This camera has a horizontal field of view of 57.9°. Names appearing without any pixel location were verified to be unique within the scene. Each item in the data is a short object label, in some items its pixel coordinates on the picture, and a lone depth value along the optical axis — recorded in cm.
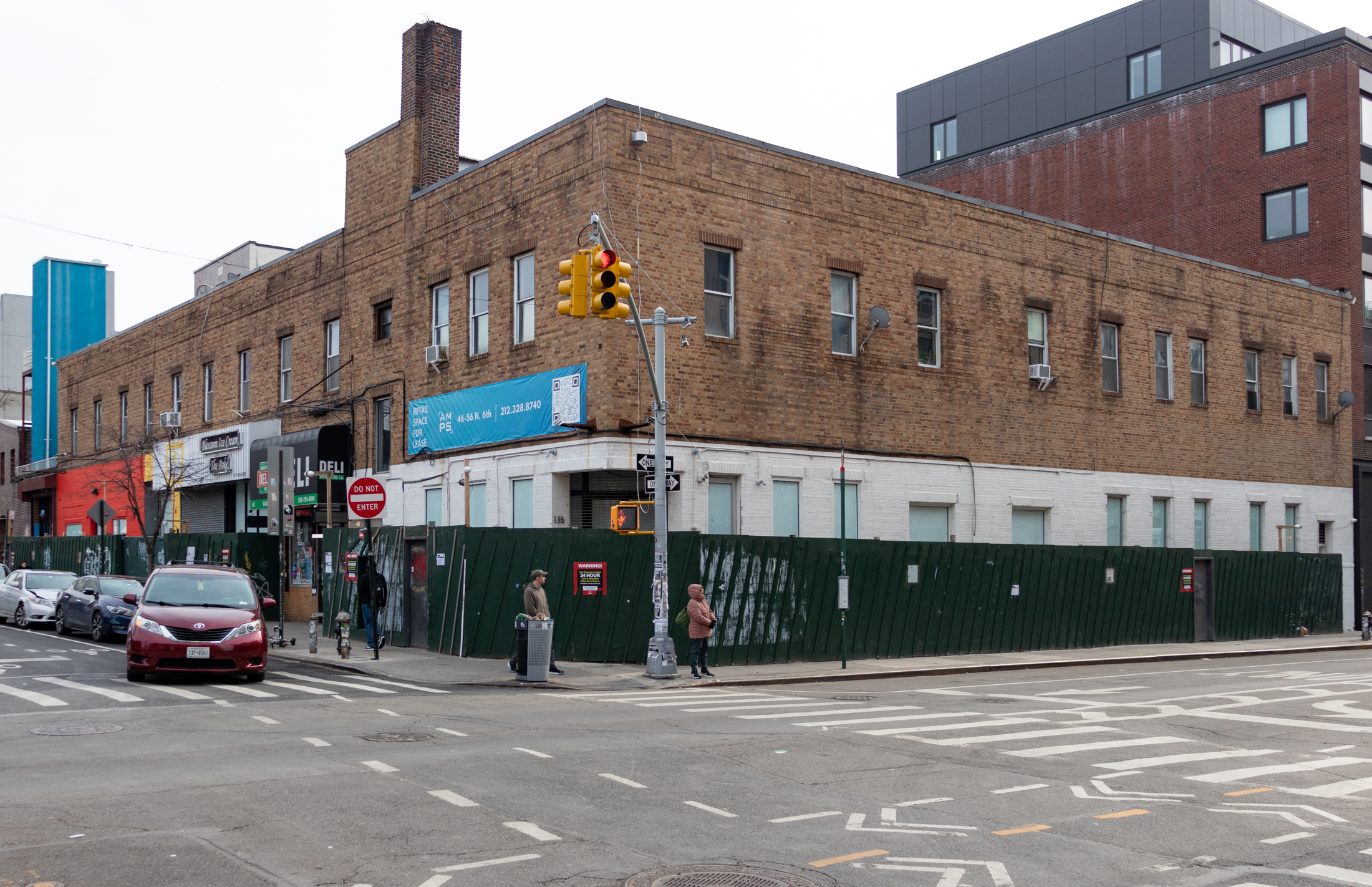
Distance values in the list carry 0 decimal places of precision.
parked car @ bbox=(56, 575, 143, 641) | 2481
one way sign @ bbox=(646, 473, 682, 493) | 2030
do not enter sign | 2177
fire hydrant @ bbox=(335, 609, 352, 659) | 2123
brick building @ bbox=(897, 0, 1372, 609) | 3950
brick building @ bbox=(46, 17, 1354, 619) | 2370
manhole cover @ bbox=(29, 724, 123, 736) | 1220
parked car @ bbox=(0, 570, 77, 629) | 2847
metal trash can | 1852
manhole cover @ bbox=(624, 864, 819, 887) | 691
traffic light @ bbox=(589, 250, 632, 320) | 1577
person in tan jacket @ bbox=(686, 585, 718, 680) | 1905
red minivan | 1686
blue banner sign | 2327
